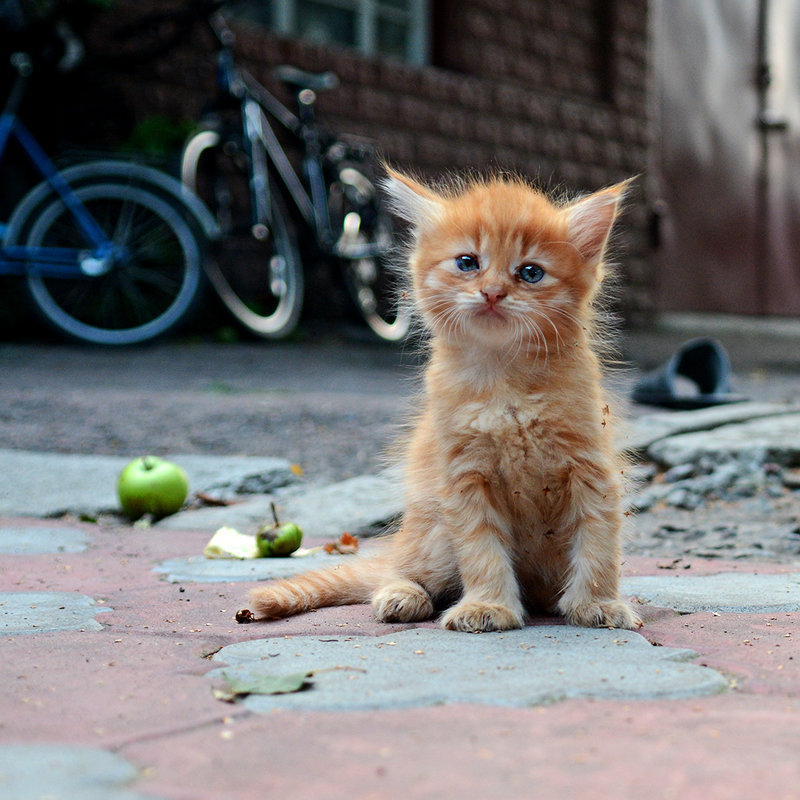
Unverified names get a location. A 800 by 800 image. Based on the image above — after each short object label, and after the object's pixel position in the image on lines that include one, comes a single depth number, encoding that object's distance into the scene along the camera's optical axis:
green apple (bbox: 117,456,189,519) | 3.57
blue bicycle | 6.79
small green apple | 2.99
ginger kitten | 2.11
